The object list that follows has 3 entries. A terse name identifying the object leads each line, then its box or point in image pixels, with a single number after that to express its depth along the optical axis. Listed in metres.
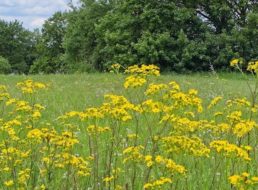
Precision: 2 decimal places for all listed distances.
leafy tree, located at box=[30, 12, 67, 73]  71.56
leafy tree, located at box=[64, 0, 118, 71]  46.31
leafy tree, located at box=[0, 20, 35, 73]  81.88
